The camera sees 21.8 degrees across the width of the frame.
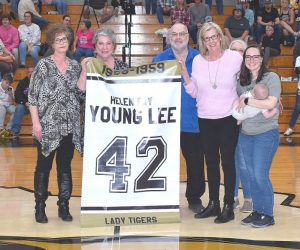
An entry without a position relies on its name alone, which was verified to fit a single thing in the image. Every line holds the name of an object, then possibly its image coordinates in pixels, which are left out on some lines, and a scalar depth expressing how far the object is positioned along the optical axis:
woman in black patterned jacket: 6.04
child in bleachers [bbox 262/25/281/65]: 14.93
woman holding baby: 5.91
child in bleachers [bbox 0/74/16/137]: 12.48
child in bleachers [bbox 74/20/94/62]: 14.00
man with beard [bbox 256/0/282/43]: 15.77
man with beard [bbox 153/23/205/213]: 6.32
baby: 5.83
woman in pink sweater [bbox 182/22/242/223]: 6.04
